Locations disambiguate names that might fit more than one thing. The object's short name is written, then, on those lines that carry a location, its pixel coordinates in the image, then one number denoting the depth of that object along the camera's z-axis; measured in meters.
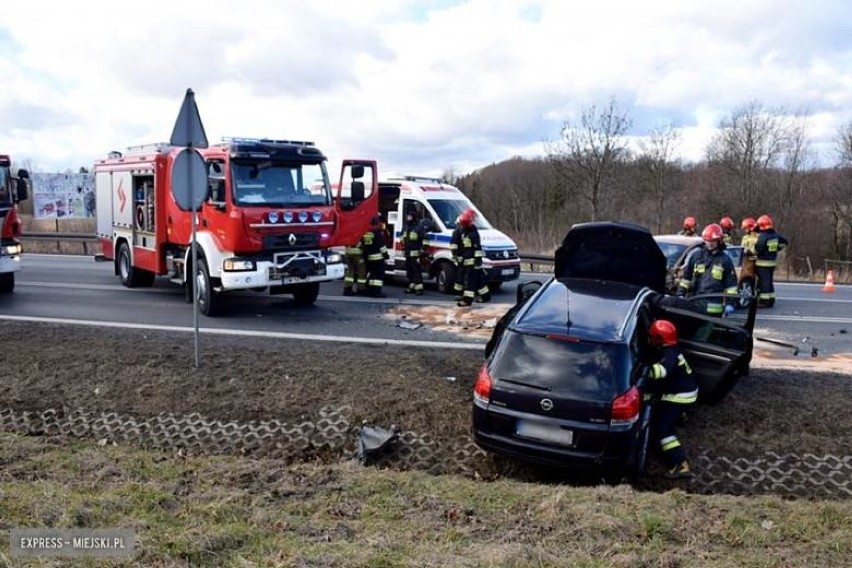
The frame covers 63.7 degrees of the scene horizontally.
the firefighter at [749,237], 13.70
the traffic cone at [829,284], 16.88
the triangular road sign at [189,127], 7.23
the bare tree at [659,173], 43.38
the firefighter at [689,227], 15.60
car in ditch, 5.25
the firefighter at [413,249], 14.11
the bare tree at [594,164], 31.80
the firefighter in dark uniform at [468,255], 12.89
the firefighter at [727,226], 14.63
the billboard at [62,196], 28.50
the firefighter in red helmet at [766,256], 13.08
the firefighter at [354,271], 14.11
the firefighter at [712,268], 9.37
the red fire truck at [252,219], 10.89
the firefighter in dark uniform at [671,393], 5.88
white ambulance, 14.38
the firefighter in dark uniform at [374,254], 13.63
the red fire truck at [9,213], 12.94
